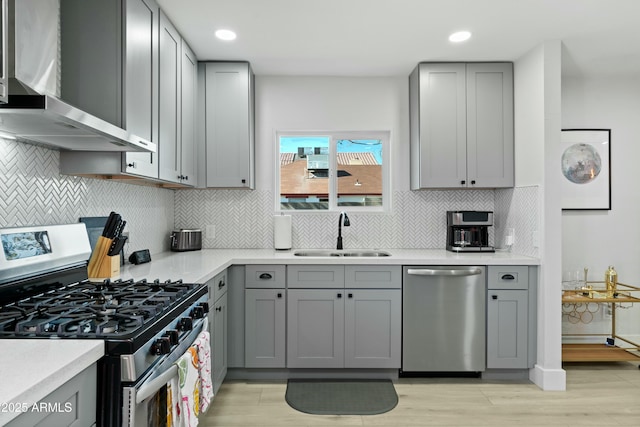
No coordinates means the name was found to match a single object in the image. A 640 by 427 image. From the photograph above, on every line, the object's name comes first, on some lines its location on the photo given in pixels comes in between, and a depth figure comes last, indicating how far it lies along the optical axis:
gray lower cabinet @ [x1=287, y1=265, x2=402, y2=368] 3.03
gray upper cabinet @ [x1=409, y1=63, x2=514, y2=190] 3.38
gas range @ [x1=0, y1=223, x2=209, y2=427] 1.19
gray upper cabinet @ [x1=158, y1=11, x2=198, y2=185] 2.55
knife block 2.16
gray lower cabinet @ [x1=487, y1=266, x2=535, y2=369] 3.03
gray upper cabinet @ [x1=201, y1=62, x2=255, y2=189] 3.36
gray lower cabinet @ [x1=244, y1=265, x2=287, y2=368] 3.04
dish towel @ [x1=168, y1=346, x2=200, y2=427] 1.45
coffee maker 3.40
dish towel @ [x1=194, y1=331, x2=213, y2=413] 1.73
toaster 3.39
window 3.79
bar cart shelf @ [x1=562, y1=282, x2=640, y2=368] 3.22
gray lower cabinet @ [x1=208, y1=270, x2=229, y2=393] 2.52
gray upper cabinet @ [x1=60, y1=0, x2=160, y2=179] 1.98
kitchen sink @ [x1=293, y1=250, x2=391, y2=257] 3.45
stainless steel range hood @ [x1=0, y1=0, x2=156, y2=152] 1.23
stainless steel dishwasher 3.02
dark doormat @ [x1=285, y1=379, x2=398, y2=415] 2.61
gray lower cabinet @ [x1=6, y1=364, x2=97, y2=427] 0.89
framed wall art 3.67
